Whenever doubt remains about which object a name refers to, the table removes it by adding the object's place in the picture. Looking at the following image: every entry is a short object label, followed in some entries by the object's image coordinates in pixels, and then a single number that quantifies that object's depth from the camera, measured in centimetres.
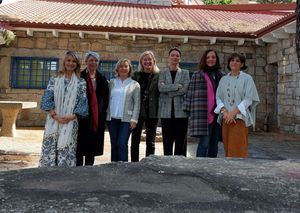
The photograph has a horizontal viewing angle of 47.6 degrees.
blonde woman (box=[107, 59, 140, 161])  372
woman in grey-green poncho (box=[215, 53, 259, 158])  343
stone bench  705
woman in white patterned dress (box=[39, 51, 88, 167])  330
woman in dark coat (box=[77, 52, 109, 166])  357
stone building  884
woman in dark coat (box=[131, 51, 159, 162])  389
